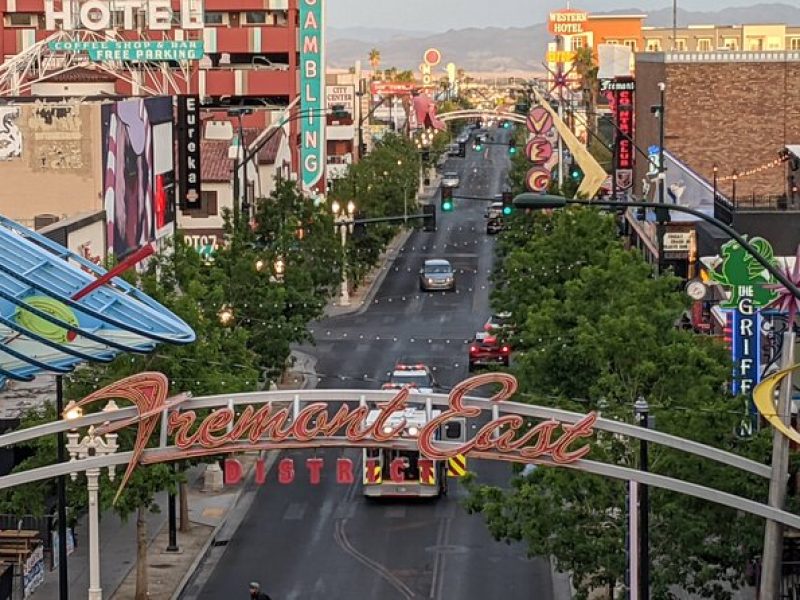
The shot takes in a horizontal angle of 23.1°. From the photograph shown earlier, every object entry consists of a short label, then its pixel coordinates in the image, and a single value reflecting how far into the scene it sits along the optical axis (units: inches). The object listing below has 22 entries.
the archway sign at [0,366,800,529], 1123.9
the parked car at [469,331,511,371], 2714.1
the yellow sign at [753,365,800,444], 1134.4
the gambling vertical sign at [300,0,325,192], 4559.5
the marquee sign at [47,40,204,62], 3378.4
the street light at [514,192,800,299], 988.3
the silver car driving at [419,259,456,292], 3730.3
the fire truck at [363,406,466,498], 1920.5
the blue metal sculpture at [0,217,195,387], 1360.7
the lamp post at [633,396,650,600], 1227.9
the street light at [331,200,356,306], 3518.0
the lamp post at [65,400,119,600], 1245.7
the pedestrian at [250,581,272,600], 1433.3
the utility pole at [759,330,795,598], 1144.2
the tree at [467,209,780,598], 1328.7
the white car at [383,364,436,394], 2242.9
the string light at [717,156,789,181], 3631.6
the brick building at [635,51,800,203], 3831.2
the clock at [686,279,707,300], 2323.3
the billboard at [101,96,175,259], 2691.9
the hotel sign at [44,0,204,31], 3449.8
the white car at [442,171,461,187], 5973.4
